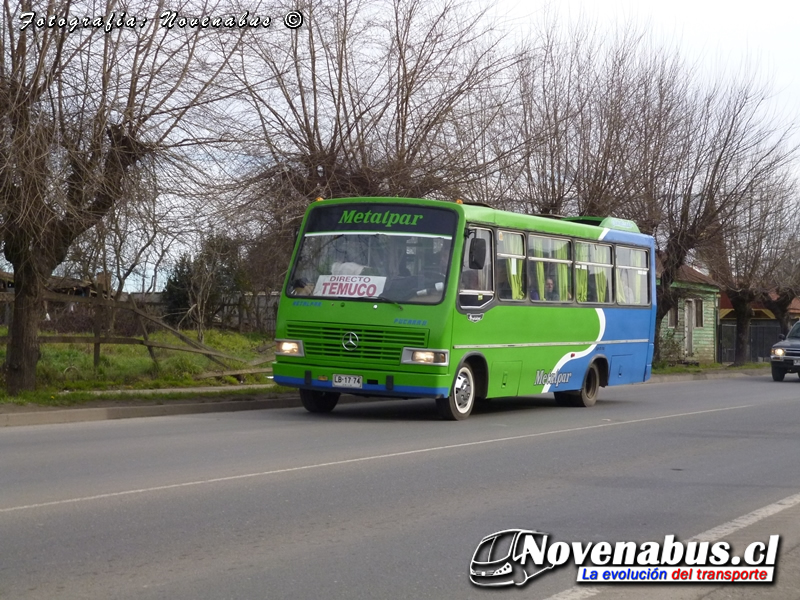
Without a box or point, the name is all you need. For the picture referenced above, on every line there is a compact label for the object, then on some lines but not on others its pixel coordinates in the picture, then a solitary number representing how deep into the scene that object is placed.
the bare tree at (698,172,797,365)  33.81
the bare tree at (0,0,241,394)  13.41
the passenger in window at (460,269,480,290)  14.89
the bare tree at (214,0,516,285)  19.59
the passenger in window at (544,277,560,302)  17.28
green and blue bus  14.41
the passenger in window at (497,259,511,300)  15.91
